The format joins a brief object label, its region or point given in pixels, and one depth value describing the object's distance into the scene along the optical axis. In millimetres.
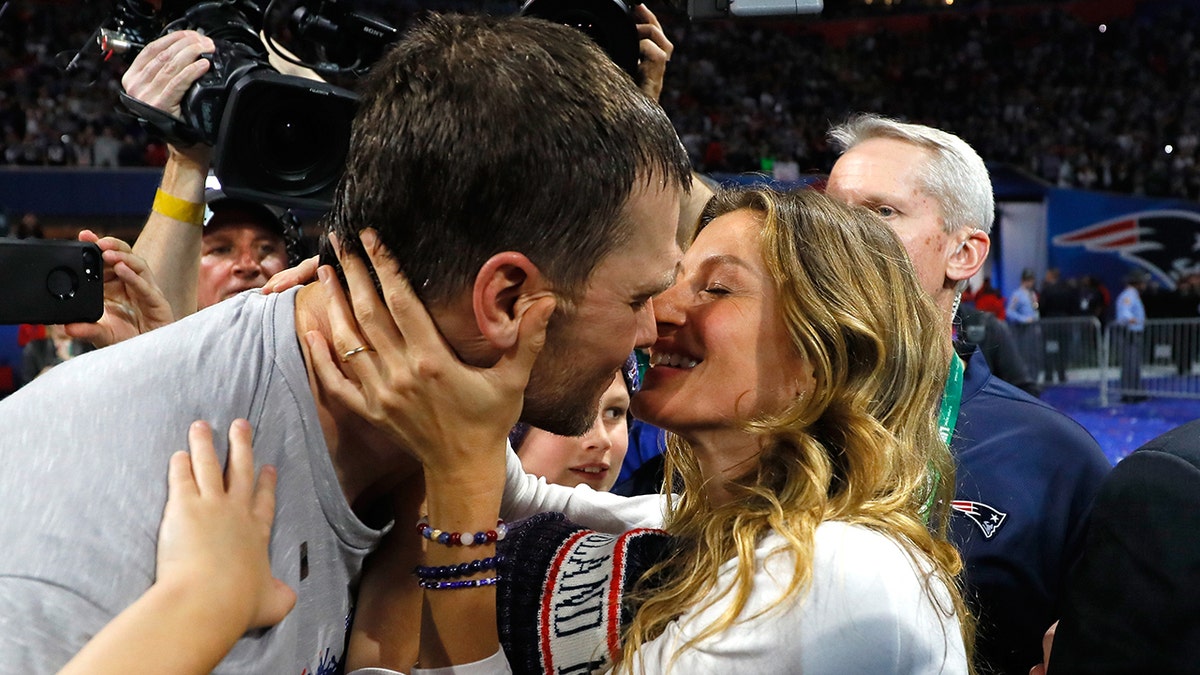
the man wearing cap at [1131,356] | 10773
